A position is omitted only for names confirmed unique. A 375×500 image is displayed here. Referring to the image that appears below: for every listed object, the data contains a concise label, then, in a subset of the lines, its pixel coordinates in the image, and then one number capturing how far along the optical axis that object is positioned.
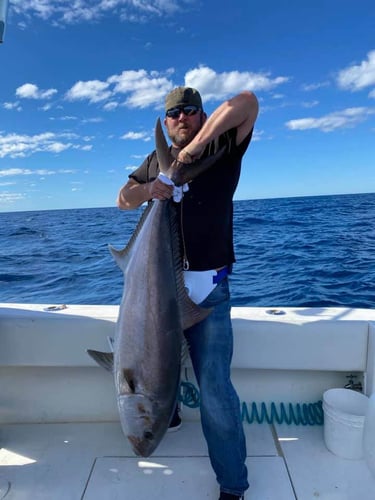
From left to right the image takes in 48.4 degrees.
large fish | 1.85
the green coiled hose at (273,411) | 2.82
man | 2.05
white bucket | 2.41
